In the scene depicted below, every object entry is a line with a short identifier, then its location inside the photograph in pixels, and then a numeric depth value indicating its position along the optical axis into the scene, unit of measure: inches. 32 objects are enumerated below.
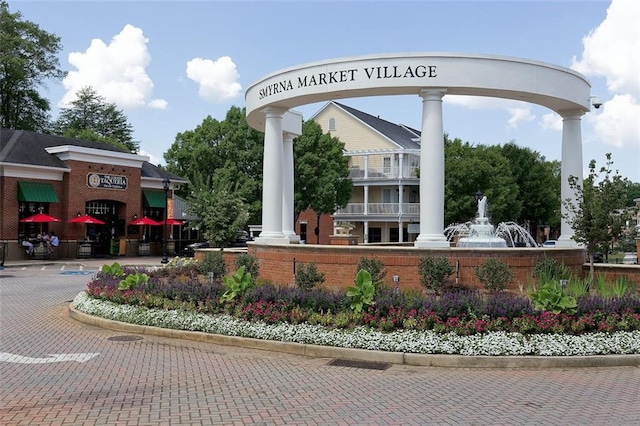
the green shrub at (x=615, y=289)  477.6
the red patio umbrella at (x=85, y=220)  1440.7
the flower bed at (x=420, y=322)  391.2
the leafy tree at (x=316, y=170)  1716.3
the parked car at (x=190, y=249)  1484.5
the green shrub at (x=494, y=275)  566.3
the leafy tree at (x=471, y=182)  1863.9
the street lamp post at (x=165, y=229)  1311.0
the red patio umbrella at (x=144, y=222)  1589.6
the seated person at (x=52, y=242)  1400.1
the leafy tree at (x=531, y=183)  2314.2
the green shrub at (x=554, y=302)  412.2
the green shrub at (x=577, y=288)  465.1
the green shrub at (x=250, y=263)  683.4
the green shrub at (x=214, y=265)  723.4
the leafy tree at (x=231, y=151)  1612.9
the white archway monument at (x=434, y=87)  621.9
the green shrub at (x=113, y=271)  647.8
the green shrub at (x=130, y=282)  562.3
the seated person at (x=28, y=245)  1354.6
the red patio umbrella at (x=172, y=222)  1657.9
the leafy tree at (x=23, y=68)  2130.9
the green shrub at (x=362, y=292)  434.6
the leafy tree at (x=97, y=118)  2938.0
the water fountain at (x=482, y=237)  708.7
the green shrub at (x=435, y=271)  570.9
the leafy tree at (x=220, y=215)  957.2
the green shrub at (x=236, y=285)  479.5
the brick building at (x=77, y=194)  1360.7
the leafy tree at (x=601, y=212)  573.6
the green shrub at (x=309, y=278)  590.6
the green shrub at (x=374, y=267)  593.6
